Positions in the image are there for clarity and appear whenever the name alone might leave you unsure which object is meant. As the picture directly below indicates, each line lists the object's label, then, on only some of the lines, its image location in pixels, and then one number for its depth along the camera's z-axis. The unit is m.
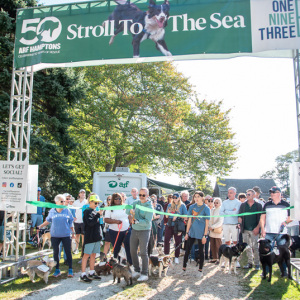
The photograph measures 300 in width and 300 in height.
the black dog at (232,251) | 7.12
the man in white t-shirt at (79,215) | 9.03
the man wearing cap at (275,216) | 6.72
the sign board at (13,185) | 6.75
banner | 6.55
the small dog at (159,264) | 6.78
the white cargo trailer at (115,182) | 12.62
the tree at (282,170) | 87.11
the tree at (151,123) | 21.19
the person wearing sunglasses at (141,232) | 6.46
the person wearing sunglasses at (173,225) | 8.22
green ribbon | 6.38
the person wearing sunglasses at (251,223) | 7.55
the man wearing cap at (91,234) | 6.30
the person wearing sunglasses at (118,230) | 7.28
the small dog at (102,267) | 6.70
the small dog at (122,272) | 6.06
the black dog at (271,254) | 6.27
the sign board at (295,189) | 6.10
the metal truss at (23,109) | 7.17
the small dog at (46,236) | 9.09
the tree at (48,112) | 13.28
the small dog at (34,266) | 6.32
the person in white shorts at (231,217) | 8.10
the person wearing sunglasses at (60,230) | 6.64
